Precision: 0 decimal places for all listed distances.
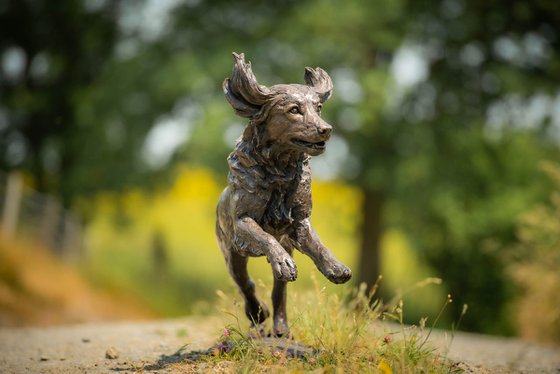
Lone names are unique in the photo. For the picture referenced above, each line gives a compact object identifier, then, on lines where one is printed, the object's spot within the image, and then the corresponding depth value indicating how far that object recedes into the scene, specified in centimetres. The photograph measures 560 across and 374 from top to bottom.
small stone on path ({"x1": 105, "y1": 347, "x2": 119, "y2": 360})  1126
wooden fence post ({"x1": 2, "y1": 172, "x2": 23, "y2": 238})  2577
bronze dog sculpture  923
